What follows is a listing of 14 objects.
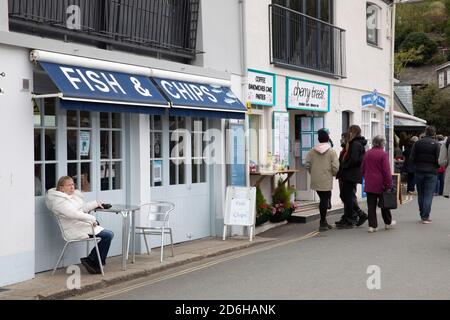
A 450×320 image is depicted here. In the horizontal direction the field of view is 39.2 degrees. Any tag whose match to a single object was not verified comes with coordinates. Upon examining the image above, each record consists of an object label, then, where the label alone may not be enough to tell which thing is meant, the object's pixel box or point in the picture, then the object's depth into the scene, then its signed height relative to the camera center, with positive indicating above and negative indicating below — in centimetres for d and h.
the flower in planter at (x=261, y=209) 1240 -96
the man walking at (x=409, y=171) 2053 -37
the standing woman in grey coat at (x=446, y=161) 1069 -2
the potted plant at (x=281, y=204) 1316 -91
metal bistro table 823 -82
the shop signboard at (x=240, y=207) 1114 -81
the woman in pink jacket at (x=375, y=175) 1153 -27
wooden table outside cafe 1249 -29
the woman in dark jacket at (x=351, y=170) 1220 -19
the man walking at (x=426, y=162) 1245 -4
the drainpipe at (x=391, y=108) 2011 +167
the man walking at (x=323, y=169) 1212 -16
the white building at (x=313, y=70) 1314 +221
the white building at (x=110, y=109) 762 +75
